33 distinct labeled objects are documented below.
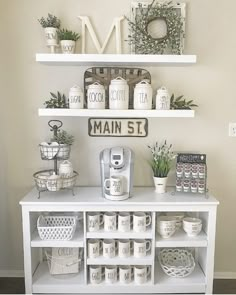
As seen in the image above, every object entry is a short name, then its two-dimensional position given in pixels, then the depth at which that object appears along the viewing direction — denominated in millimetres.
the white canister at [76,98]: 2002
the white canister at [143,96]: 1997
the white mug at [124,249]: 1984
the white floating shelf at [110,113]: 1972
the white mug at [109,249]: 1976
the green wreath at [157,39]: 2029
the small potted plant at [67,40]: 2018
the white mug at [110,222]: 1971
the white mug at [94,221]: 1959
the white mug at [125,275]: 2004
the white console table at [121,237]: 1937
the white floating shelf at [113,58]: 1945
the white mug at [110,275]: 2000
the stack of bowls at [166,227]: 1998
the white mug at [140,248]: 1979
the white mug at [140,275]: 1998
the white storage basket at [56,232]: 1958
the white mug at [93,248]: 1973
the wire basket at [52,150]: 2021
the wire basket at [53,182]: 1949
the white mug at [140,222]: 1962
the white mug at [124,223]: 1968
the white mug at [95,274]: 1989
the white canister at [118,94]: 1986
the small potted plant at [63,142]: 2043
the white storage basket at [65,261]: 2105
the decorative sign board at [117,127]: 2205
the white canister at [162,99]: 2010
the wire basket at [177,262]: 2053
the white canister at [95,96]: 1996
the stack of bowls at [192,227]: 2014
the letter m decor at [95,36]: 2107
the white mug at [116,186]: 1960
